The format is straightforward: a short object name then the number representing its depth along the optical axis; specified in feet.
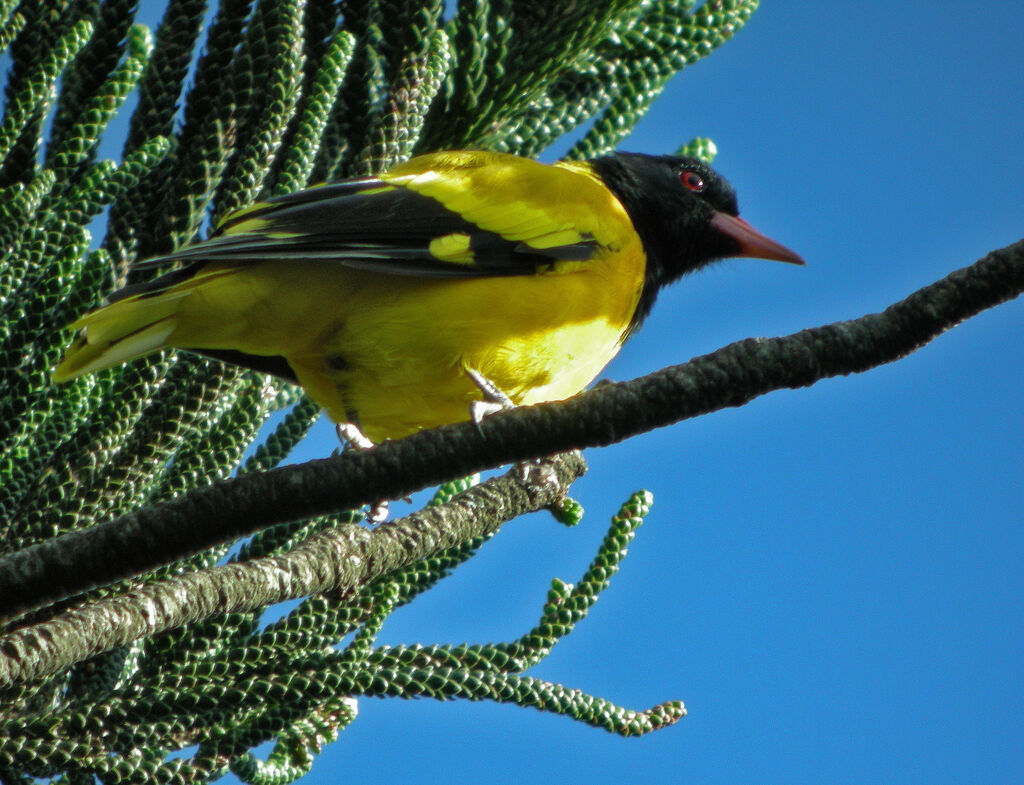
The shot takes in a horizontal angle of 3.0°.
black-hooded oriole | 18.40
